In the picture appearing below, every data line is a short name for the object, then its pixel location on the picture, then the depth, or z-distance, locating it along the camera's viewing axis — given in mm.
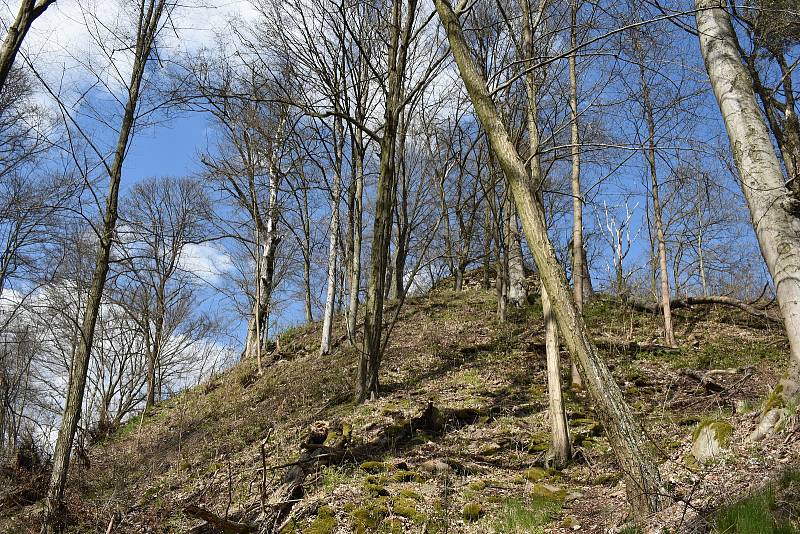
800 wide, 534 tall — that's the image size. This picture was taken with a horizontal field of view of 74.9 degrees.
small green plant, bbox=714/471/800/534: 2992
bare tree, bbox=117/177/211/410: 17953
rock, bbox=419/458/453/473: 5969
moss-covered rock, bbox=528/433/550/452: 6609
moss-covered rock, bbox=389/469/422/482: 5820
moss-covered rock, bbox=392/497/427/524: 4870
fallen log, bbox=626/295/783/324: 12266
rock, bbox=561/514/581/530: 4234
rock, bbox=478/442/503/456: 6660
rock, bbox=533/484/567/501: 4973
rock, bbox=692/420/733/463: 4508
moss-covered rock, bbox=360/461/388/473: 6176
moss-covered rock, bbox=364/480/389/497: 5363
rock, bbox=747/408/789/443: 4355
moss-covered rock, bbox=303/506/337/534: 4840
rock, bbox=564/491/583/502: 4949
